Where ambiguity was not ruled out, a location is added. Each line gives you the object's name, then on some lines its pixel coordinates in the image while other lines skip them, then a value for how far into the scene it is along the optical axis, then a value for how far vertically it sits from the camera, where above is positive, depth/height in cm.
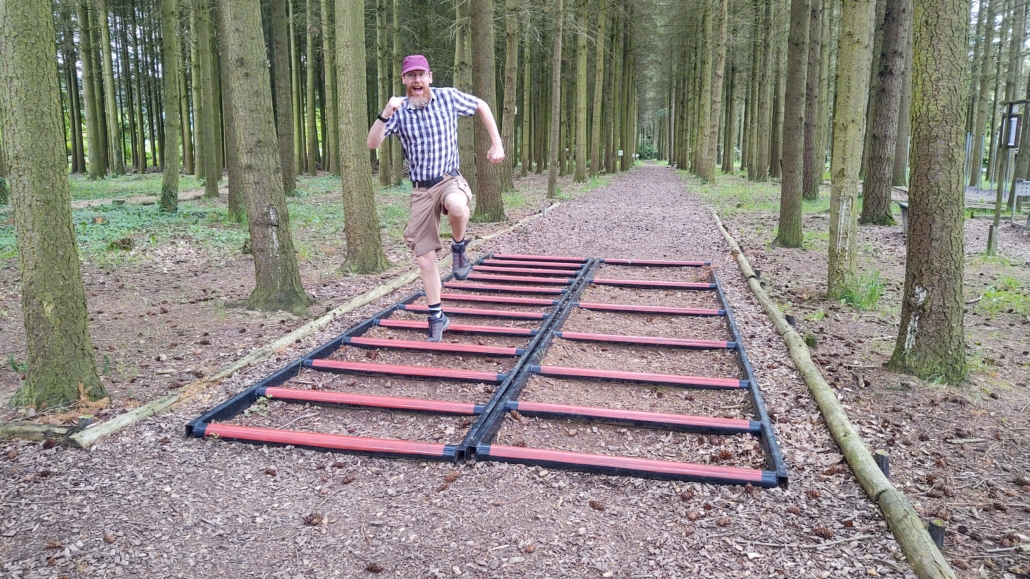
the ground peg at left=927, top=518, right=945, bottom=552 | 284 -150
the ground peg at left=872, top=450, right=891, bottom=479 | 351 -149
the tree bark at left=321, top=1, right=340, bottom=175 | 2080 +323
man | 497 +21
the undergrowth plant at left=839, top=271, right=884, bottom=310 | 729 -131
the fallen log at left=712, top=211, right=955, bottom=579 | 270 -148
